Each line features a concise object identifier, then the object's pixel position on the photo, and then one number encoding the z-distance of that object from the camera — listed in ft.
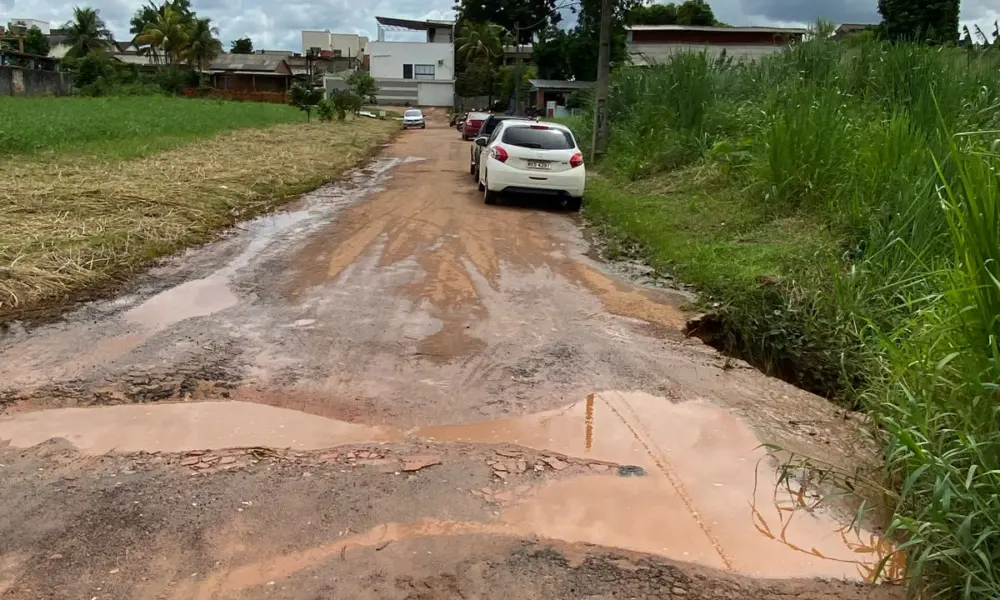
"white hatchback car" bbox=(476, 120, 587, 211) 45.32
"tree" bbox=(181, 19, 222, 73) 244.83
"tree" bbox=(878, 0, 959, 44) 130.72
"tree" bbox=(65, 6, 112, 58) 272.10
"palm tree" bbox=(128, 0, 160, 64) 268.33
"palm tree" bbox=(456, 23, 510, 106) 262.67
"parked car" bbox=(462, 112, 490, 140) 118.62
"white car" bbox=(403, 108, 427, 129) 168.26
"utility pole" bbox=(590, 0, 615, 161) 66.39
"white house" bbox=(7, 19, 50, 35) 350.80
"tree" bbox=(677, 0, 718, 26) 246.68
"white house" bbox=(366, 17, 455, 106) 266.77
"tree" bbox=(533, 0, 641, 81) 198.39
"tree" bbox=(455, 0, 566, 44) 184.75
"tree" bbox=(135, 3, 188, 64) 243.81
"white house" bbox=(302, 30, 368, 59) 360.22
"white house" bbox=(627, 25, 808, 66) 179.22
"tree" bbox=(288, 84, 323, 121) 150.94
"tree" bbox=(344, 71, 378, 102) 222.89
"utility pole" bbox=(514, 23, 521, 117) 185.06
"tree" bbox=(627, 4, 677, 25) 256.11
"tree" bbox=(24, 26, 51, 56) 286.66
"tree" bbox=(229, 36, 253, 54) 357.61
